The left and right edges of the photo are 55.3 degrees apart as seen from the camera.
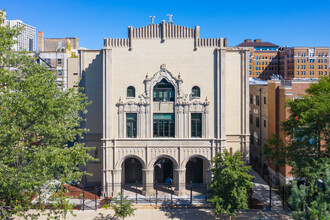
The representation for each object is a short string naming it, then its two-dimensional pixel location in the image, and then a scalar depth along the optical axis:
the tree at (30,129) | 16.38
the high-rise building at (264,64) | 134.00
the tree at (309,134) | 22.73
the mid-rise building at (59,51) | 59.84
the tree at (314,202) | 15.35
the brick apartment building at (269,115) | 31.16
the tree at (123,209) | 24.53
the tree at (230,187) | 24.02
